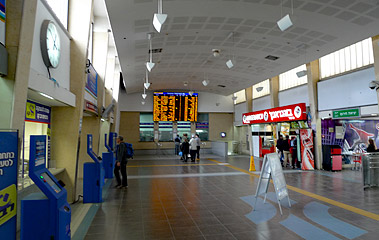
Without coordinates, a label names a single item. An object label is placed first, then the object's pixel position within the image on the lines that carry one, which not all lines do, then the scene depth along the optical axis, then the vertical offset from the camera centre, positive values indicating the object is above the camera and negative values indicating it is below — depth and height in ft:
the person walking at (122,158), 21.57 -1.92
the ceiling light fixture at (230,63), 25.14 +8.06
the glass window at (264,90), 48.13 +10.28
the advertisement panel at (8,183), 7.26 -1.54
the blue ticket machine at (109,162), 27.81 -3.07
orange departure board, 57.11 +7.48
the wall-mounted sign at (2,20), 8.64 +4.10
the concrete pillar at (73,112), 17.42 +1.75
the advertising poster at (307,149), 31.83 -1.09
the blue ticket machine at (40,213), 8.56 -2.80
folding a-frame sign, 14.88 -2.15
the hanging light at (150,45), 24.00 +10.42
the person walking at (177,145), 53.67 -1.62
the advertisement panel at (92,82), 24.56 +5.80
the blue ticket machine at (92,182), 17.12 -3.31
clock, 13.33 +5.34
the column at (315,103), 32.58 +5.29
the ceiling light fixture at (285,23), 15.43 +7.70
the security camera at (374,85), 23.32 +5.64
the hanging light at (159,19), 14.23 +7.02
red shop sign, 33.73 +4.26
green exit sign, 27.66 +3.45
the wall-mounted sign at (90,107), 23.16 +3.01
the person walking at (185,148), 42.45 -1.75
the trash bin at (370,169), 20.86 -2.35
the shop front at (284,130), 32.37 +1.81
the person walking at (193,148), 41.11 -1.67
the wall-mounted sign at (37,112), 13.81 +1.38
